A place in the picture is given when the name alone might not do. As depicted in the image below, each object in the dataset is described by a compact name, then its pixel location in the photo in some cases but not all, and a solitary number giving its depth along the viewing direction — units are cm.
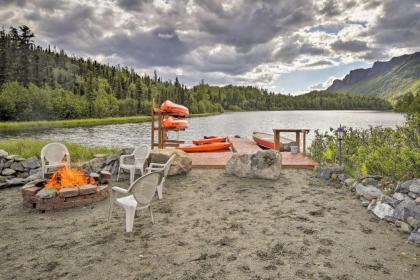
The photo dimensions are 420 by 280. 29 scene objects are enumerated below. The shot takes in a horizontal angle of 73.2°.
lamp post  843
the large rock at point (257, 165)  836
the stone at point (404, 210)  478
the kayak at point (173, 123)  1308
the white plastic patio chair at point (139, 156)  795
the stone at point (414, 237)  424
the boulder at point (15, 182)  778
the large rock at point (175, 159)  858
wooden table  1253
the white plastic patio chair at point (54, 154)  750
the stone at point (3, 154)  900
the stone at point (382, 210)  518
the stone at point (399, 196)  532
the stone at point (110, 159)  899
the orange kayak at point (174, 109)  1284
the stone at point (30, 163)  908
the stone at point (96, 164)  878
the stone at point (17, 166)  893
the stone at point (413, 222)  454
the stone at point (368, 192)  599
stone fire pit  584
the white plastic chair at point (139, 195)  461
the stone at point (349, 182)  712
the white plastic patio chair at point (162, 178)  615
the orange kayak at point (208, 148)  1455
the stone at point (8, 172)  859
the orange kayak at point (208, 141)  1872
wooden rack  1268
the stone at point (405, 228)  459
